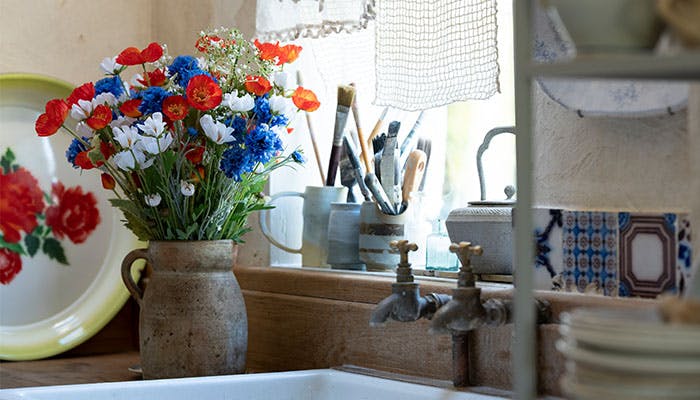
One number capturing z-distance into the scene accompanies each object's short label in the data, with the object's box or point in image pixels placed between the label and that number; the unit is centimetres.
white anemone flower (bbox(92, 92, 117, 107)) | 235
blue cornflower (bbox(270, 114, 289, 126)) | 237
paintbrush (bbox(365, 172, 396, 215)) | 244
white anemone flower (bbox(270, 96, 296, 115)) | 235
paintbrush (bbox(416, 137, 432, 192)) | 264
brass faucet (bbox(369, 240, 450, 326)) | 208
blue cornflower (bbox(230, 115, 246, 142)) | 235
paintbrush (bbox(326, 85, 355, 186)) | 254
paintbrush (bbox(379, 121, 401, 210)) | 249
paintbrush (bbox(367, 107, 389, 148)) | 264
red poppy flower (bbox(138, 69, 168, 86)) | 239
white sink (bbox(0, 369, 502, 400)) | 218
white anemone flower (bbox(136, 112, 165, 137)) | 227
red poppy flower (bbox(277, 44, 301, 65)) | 241
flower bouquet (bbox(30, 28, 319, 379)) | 232
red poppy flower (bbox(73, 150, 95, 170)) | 238
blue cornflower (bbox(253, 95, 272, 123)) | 236
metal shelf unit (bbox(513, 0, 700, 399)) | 161
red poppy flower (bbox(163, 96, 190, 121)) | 231
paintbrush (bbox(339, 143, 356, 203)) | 265
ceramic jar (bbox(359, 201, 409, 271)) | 249
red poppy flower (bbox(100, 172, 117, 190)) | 241
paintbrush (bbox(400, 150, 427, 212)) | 250
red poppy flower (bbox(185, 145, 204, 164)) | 234
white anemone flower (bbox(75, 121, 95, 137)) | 239
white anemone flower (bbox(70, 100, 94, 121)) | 234
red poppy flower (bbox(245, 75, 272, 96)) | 235
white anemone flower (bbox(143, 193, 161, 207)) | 233
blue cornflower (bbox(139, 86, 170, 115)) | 233
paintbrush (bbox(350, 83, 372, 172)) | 266
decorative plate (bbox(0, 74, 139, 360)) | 281
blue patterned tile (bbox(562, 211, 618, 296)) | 199
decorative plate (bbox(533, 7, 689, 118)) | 193
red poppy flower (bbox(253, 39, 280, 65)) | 240
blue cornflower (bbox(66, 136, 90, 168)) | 243
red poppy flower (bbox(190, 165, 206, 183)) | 235
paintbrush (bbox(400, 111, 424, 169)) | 257
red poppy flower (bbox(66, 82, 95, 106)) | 236
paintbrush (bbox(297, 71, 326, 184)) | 272
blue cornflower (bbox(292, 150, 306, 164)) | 241
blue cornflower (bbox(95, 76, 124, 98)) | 238
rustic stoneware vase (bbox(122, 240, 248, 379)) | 236
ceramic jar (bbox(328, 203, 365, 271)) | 258
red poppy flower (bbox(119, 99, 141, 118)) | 233
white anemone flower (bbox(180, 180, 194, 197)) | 231
